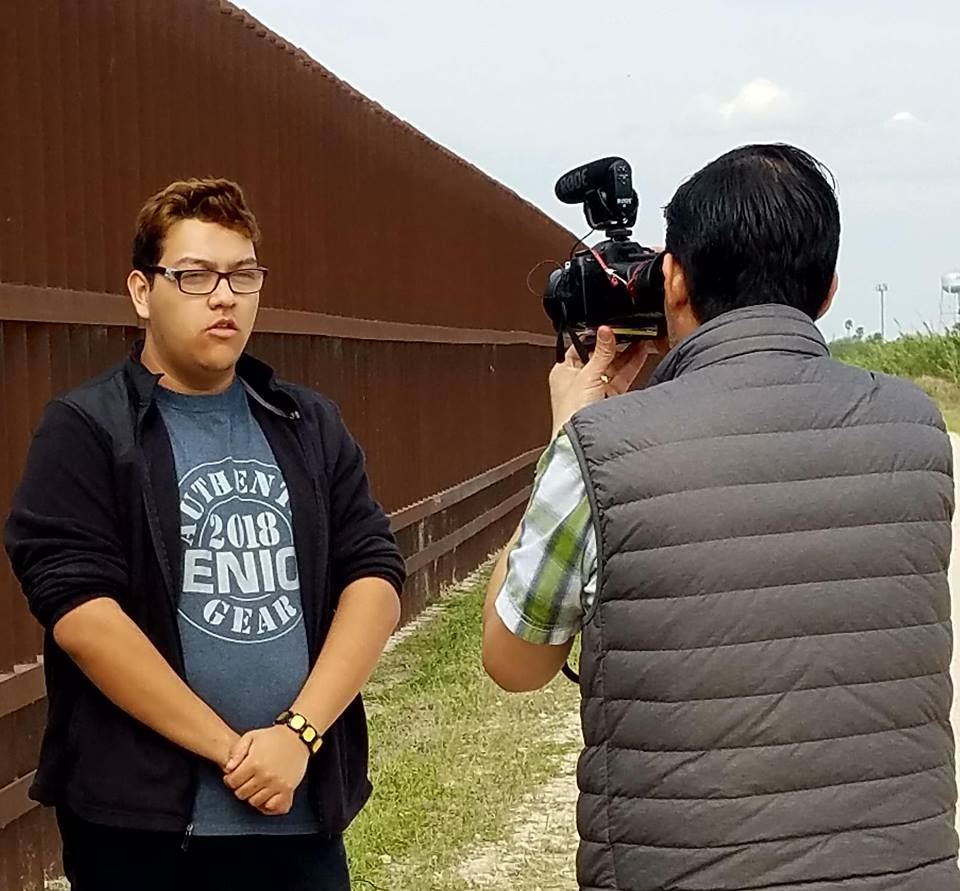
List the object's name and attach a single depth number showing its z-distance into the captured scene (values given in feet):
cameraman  7.30
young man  9.51
